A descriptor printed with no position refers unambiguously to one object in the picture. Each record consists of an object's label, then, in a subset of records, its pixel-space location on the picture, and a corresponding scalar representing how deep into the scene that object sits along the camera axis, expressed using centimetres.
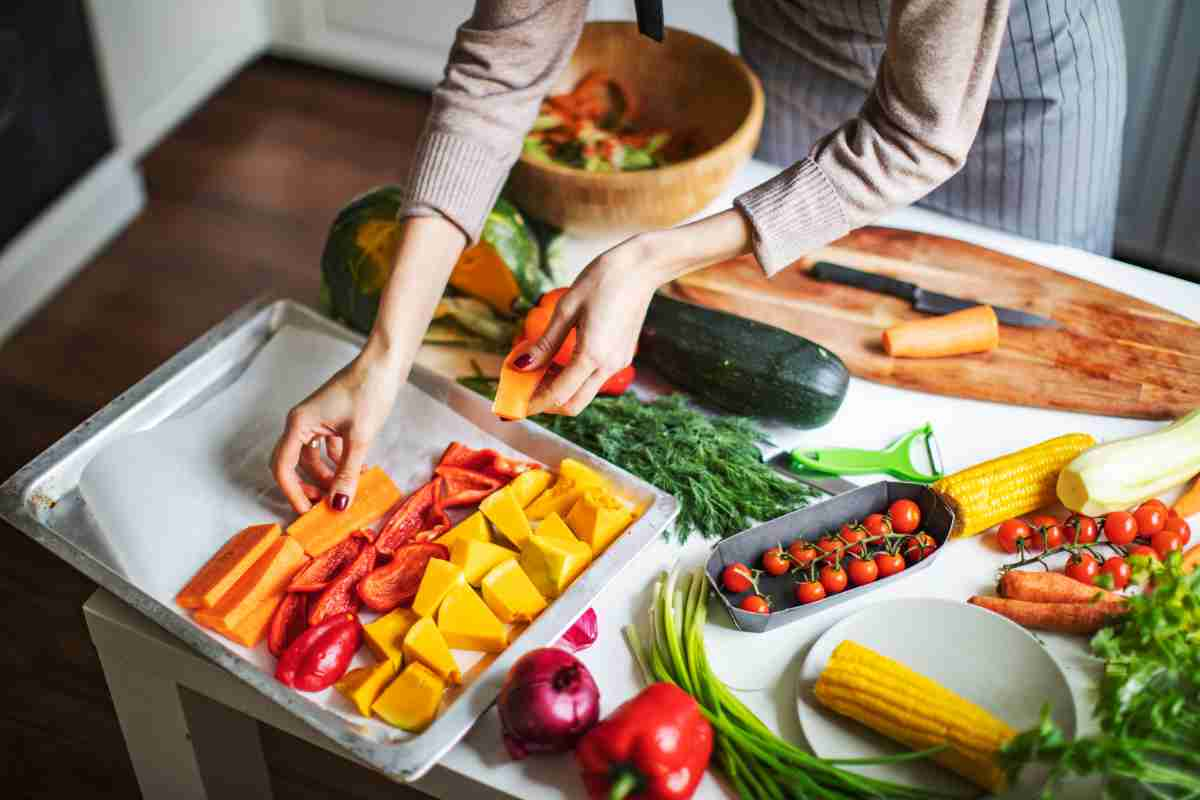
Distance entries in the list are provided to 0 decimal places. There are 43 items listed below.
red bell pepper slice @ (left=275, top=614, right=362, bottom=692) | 139
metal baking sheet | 132
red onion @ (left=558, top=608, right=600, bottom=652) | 148
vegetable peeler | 172
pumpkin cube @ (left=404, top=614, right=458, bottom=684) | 140
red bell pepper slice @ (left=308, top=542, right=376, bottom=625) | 148
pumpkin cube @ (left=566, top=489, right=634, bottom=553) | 154
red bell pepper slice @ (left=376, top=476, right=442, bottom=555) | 159
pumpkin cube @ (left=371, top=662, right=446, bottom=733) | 135
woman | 151
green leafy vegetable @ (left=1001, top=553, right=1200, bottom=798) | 116
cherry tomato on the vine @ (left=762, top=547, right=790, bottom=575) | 153
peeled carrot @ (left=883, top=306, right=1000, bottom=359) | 190
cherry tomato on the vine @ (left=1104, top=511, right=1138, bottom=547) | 157
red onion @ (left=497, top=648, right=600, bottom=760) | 128
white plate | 132
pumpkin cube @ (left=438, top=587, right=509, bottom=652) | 143
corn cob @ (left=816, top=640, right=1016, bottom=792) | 127
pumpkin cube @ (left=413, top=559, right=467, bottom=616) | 145
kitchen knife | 194
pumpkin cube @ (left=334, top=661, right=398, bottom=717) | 137
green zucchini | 178
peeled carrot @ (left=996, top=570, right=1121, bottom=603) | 148
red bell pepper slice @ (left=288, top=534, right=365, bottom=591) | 153
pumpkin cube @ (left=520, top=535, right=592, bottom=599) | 149
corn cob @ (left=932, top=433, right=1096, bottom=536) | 159
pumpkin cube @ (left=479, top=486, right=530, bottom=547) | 155
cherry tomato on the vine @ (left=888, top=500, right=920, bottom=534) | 157
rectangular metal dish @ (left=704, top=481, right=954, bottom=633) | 148
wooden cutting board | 184
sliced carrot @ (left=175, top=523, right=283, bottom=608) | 148
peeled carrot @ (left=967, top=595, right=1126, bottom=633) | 143
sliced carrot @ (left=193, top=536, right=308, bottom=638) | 145
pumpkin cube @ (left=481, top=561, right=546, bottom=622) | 145
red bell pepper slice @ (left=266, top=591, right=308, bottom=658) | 146
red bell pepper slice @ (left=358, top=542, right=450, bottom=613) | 151
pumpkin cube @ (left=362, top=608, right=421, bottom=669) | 143
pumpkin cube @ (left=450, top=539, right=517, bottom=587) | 150
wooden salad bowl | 206
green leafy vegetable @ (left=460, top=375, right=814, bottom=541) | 164
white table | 138
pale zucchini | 157
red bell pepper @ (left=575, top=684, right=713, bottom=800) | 123
